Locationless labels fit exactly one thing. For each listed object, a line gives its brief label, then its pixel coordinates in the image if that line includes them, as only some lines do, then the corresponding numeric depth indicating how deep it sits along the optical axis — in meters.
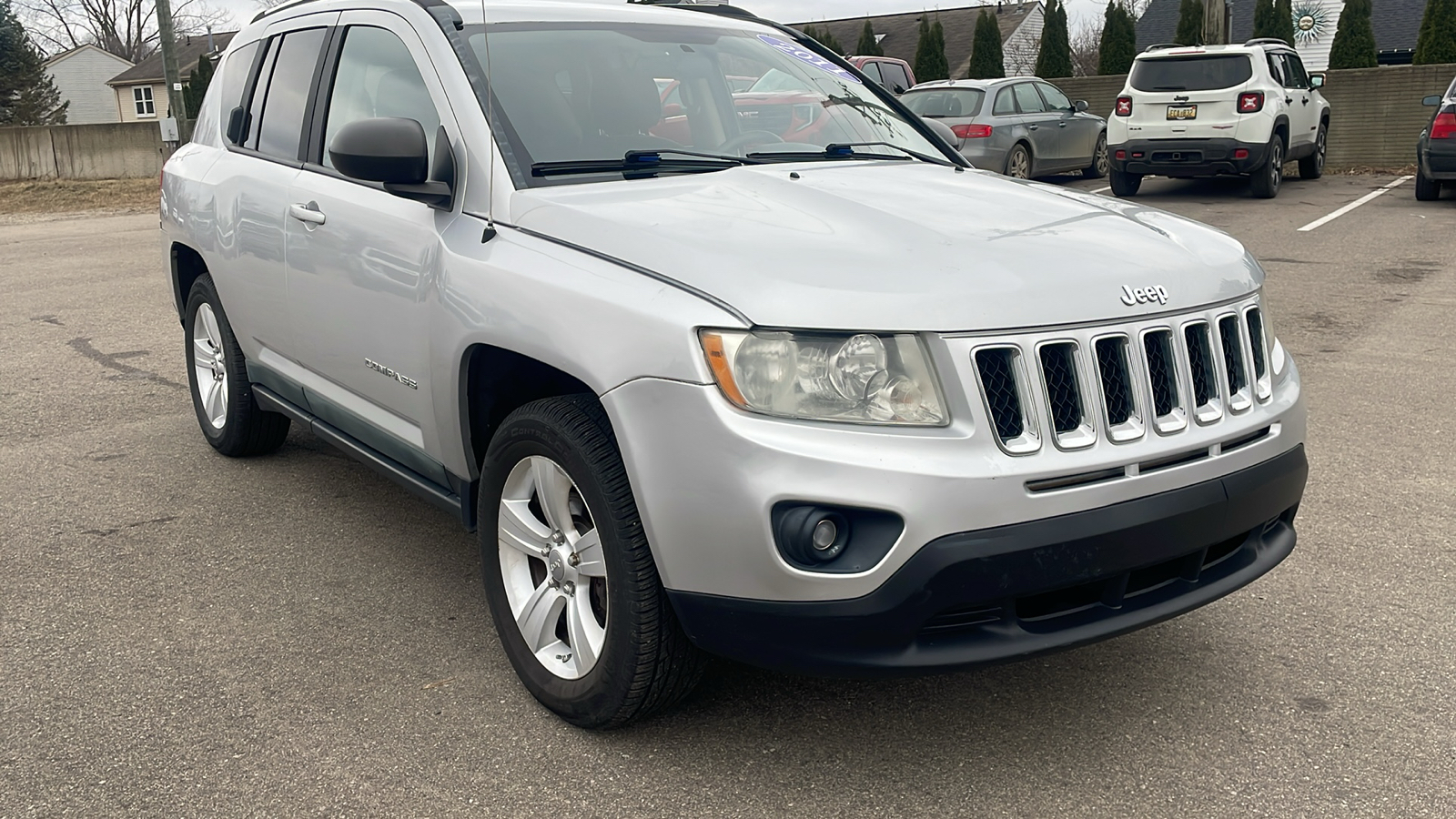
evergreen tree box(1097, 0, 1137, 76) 29.45
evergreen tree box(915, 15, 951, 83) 35.31
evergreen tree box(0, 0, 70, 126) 47.69
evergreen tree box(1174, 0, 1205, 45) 29.66
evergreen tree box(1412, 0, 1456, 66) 23.86
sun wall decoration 47.75
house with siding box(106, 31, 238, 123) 71.44
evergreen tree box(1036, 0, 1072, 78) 29.92
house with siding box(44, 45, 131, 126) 76.69
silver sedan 16.20
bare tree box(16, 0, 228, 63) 76.31
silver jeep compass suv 2.51
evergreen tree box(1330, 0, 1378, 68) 26.55
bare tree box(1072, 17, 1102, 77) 57.56
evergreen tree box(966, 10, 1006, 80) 31.75
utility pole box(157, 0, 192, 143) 25.34
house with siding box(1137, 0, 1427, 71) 44.91
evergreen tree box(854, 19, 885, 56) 39.22
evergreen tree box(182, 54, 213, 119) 49.81
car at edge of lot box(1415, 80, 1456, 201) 14.13
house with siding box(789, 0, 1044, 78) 56.06
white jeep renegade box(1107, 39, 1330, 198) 15.33
